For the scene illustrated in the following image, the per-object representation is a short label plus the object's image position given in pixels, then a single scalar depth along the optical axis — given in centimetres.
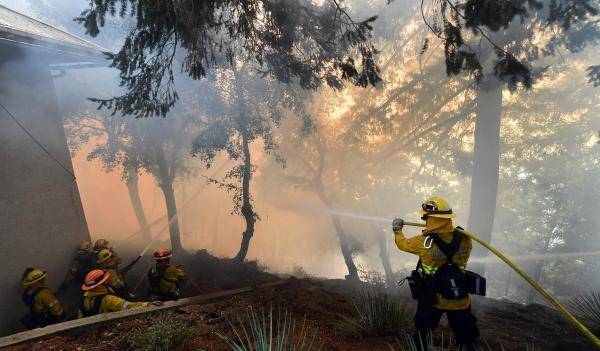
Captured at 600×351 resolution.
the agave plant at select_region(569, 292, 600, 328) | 507
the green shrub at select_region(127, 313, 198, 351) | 323
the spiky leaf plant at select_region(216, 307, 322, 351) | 352
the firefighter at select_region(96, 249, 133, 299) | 593
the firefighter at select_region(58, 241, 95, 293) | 661
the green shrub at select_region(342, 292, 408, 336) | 391
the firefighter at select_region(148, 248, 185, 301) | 576
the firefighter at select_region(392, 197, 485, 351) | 367
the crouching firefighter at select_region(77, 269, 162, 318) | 460
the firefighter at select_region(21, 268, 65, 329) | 511
